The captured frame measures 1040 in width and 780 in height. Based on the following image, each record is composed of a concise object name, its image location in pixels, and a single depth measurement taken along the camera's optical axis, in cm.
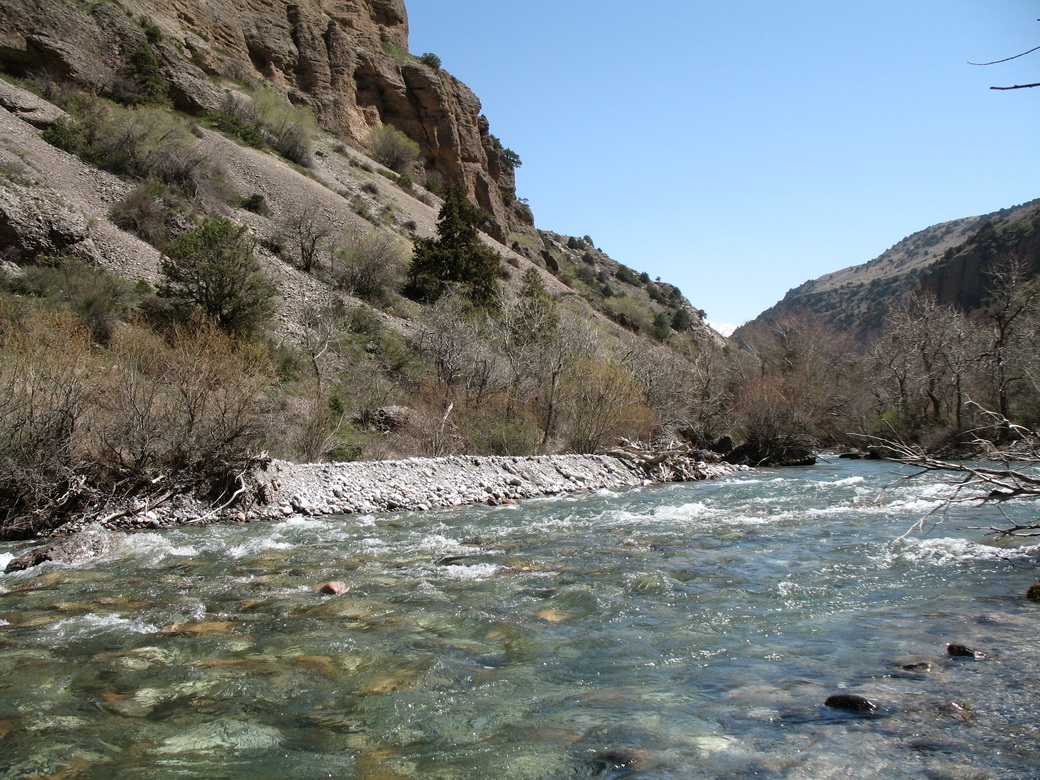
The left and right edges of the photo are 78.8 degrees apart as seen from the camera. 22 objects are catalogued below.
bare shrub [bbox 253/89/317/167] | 3841
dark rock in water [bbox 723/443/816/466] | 2445
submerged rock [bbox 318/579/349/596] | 611
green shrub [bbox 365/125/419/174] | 4912
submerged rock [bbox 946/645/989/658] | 427
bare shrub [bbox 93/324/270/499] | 1058
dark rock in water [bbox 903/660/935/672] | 408
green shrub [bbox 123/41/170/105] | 3209
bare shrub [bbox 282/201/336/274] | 2831
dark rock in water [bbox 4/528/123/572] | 709
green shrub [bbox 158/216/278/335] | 1936
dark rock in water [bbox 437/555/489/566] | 754
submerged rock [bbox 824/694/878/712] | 354
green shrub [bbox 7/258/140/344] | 1734
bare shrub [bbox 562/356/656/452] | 1959
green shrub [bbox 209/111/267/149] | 3494
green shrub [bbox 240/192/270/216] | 2973
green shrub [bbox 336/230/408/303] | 2867
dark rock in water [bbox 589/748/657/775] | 301
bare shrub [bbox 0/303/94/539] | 916
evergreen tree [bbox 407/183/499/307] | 3070
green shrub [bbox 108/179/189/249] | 2347
